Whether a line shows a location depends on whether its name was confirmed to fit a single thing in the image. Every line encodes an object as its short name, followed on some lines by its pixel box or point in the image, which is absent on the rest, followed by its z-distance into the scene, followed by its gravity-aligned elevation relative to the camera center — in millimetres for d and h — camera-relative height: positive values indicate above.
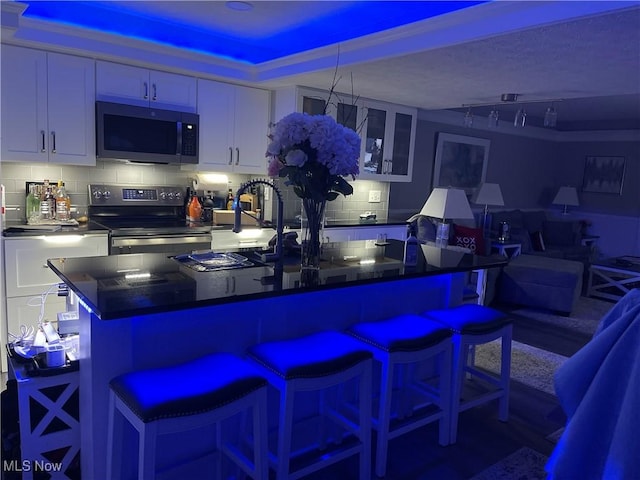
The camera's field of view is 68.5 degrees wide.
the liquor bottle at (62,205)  3629 -280
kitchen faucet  2217 -224
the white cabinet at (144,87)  3590 +686
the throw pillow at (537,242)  6828 -656
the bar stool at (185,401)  1434 -710
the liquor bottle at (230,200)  4456 -204
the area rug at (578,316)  4703 -1244
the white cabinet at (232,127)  4123 +470
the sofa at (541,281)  4953 -906
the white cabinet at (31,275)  3162 -736
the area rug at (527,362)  3377 -1296
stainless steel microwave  3598 +314
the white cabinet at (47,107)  3244 +432
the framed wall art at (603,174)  7496 +430
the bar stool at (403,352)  2086 -731
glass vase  2324 -241
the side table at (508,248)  6027 -688
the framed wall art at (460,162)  6273 +426
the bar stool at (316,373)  1755 -719
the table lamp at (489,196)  6496 -22
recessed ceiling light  2866 +1063
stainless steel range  3545 -398
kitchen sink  2199 -409
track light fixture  3744 +686
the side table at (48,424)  1743 -980
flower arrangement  2143 +133
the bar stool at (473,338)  2400 -743
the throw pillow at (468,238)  5086 -492
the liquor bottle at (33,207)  3533 -300
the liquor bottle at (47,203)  3564 -268
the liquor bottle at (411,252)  2488 -330
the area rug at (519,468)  2252 -1336
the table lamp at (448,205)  4160 -123
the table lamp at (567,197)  7707 +31
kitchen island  1670 -541
